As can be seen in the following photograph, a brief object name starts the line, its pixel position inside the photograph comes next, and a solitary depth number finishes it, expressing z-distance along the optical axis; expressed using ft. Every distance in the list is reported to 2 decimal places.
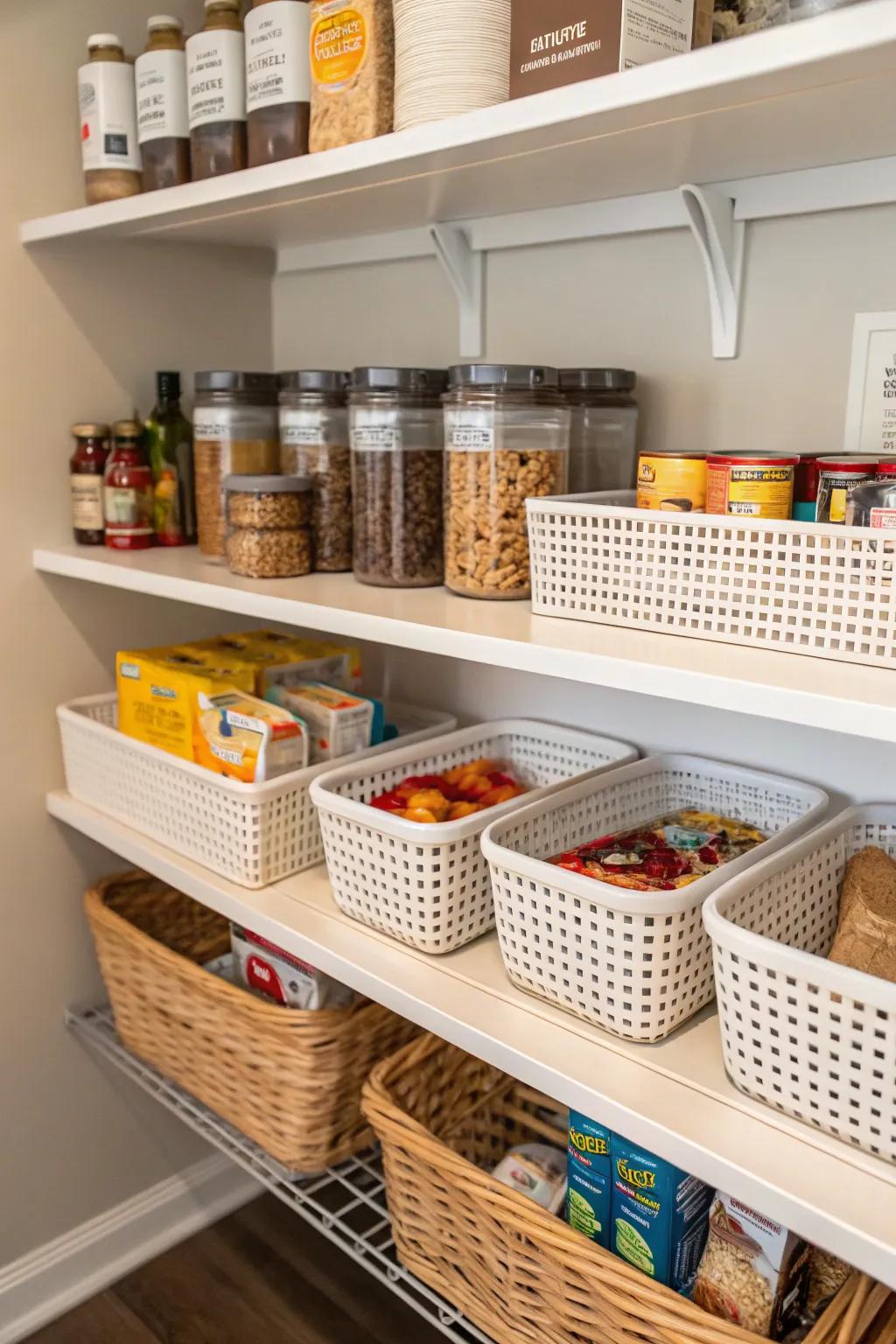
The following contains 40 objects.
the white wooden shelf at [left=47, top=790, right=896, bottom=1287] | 2.68
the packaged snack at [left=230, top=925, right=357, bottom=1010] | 4.69
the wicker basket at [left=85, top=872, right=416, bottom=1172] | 4.45
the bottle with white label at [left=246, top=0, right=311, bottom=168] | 3.98
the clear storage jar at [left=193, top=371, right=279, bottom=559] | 4.95
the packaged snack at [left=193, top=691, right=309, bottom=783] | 4.41
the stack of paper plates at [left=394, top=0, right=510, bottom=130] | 3.24
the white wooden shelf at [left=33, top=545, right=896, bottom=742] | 2.66
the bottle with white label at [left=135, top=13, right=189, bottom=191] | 4.68
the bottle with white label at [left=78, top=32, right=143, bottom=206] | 4.87
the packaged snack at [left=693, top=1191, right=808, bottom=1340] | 3.18
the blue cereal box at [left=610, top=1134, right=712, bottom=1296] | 3.36
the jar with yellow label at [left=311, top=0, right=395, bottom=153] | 3.65
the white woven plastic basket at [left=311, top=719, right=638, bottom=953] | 3.73
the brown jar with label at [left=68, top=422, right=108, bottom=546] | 5.35
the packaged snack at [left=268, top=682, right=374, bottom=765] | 4.69
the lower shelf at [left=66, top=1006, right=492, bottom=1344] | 4.20
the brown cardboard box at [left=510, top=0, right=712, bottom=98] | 2.90
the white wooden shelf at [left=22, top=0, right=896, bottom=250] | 2.50
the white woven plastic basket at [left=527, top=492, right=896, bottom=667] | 2.83
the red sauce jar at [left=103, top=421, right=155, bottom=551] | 5.31
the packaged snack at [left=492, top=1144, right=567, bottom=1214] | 4.25
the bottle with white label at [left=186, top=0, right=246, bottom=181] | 4.36
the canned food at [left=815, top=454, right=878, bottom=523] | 2.92
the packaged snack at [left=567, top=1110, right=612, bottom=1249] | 3.55
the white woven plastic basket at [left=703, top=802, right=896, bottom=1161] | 2.67
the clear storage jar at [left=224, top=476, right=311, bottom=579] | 4.53
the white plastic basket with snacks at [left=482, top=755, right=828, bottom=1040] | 3.15
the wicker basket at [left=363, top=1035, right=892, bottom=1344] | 3.06
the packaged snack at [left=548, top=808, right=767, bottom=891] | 3.46
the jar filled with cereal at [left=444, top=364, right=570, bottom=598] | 3.71
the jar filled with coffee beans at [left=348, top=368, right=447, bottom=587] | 4.20
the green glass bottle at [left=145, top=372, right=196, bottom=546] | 5.47
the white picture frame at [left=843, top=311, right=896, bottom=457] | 3.61
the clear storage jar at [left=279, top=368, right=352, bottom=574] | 4.75
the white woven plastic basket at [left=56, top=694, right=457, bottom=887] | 4.41
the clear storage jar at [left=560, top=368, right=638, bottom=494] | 4.09
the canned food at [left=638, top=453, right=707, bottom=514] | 3.28
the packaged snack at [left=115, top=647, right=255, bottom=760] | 4.72
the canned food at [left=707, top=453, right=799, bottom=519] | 3.06
